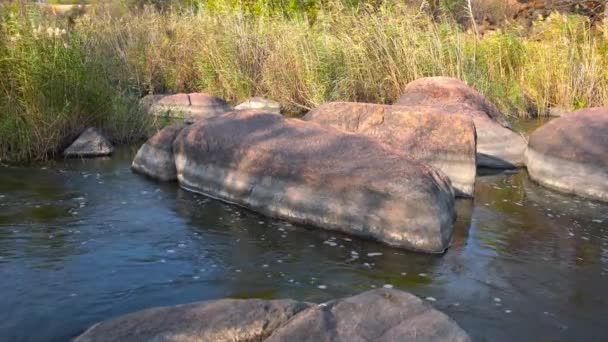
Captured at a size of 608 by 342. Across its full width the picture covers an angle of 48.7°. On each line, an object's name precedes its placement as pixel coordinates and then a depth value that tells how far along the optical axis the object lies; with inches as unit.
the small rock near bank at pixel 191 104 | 423.2
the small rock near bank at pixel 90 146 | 314.8
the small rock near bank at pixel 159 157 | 277.9
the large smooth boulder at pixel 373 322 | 119.4
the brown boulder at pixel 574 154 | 269.7
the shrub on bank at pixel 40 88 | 297.6
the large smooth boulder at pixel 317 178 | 203.5
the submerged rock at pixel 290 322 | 120.3
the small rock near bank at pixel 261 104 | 454.0
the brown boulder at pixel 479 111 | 323.6
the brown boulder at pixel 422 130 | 267.3
